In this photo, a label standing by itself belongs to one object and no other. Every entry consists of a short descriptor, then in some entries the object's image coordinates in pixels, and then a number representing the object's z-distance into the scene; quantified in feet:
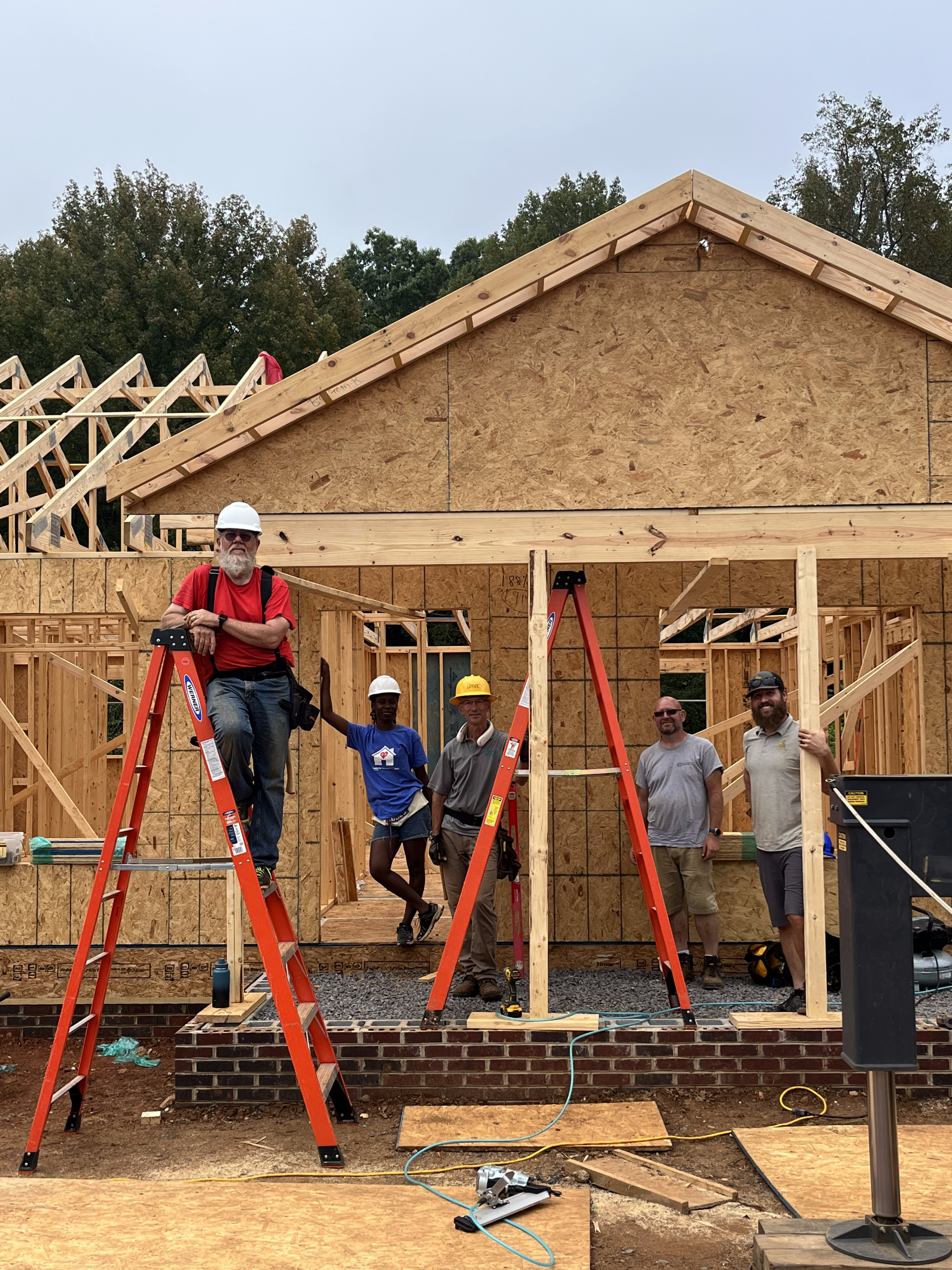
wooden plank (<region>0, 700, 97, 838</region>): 30.40
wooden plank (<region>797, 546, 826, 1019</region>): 21.52
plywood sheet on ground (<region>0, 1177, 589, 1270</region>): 14.03
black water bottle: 22.26
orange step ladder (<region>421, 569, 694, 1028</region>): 21.09
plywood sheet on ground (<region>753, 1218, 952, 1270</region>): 11.76
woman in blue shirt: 29.04
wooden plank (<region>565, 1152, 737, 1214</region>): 16.43
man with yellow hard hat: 24.94
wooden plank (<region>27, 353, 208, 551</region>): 29.86
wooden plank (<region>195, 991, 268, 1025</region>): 21.89
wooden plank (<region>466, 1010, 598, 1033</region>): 21.42
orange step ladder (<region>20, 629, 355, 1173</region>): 17.21
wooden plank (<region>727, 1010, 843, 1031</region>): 21.36
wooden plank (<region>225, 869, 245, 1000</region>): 22.54
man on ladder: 17.81
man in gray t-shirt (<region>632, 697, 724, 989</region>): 25.04
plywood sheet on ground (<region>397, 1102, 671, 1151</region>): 18.86
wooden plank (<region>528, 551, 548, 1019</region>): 21.45
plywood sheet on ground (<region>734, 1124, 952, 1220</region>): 15.88
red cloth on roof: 44.47
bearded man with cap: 22.74
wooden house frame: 22.03
